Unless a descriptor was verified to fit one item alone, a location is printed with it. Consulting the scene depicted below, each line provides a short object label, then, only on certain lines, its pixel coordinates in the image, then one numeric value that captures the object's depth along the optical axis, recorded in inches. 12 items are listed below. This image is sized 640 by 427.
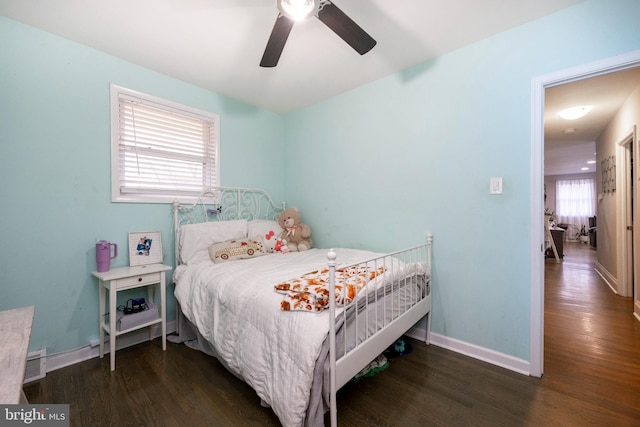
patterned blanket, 53.0
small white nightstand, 74.4
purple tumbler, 81.4
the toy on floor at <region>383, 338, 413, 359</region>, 82.5
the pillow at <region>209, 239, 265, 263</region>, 93.6
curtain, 345.2
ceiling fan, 53.8
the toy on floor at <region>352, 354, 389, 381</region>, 70.4
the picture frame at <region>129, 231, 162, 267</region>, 88.7
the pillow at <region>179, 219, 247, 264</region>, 94.3
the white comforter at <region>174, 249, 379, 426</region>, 49.6
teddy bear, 117.2
